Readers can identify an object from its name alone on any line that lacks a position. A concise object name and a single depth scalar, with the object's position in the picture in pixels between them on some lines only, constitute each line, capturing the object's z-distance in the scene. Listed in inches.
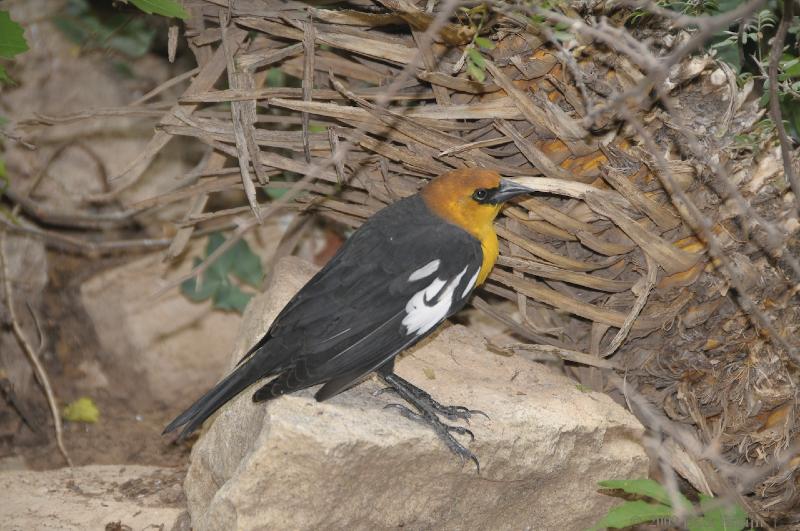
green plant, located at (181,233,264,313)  315.3
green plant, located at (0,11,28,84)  222.7
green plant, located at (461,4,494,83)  211.5
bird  204.4
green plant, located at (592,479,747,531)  177.9
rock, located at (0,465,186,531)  220.2
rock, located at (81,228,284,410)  318.0
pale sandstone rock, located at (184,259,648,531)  186.9
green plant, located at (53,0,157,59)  311.0
